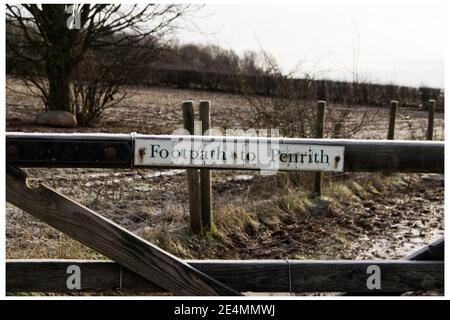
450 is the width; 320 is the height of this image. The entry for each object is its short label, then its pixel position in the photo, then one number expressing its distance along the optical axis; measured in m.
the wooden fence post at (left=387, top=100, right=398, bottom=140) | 9.50
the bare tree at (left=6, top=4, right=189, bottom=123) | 13.17
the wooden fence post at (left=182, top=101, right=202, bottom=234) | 5.75
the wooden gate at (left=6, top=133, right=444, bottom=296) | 2.62
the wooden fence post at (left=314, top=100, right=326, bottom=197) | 7.82
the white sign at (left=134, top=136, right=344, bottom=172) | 2.65
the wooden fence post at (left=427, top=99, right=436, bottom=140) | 11.19
